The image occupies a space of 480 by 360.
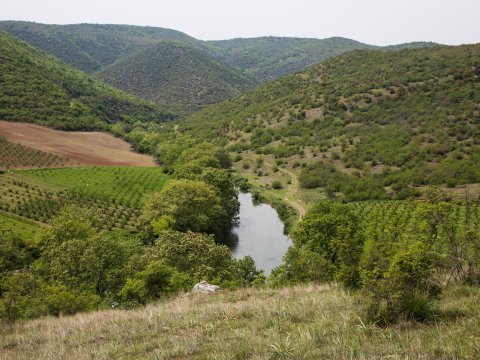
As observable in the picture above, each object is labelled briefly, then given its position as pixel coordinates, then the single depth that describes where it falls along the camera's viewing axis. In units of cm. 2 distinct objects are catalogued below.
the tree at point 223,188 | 6419
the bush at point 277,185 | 8644
